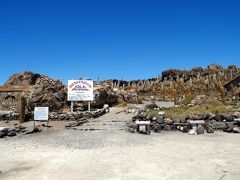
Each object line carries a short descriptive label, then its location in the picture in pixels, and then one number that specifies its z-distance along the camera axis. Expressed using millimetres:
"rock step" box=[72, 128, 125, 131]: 13943
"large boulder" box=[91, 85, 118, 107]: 23538
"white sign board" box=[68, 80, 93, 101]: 19441
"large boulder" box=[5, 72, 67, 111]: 20083
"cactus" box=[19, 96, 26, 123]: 17161
